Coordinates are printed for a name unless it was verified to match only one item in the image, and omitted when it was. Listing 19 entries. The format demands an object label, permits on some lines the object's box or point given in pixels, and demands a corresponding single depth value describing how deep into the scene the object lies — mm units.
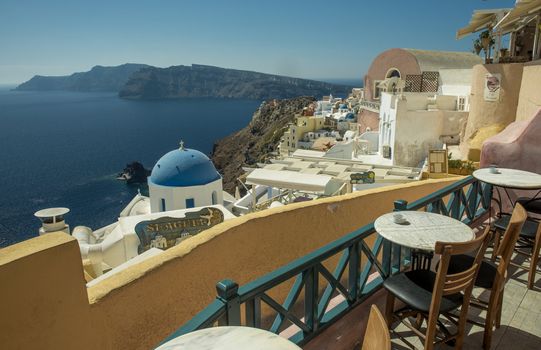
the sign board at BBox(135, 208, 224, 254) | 10328
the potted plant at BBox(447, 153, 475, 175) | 12188
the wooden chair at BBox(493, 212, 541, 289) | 3498
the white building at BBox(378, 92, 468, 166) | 18906
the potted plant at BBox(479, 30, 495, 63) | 14992
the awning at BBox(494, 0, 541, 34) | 11602
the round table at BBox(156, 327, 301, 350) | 1634
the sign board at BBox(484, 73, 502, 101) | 13930
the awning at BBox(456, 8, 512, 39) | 15241
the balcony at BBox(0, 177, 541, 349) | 2379
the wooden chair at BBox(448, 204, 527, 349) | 2604
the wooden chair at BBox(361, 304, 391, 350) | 1399
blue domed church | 15641
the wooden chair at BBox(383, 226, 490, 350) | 2275
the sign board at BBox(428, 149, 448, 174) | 12297
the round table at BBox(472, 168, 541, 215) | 3912
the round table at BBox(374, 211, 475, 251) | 2741
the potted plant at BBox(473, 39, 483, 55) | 15314
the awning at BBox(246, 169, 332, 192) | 13398
